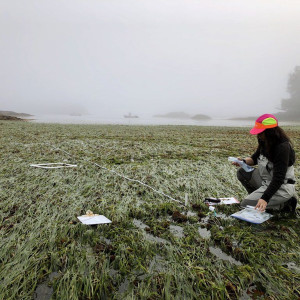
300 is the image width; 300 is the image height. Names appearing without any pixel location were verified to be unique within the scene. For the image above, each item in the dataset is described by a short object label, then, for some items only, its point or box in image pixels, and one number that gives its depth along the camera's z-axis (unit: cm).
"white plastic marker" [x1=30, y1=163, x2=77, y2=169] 671
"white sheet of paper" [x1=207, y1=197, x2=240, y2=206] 448
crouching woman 346
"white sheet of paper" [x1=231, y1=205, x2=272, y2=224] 360
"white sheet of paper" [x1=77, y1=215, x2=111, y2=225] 353
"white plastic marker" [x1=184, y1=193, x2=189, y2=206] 435
